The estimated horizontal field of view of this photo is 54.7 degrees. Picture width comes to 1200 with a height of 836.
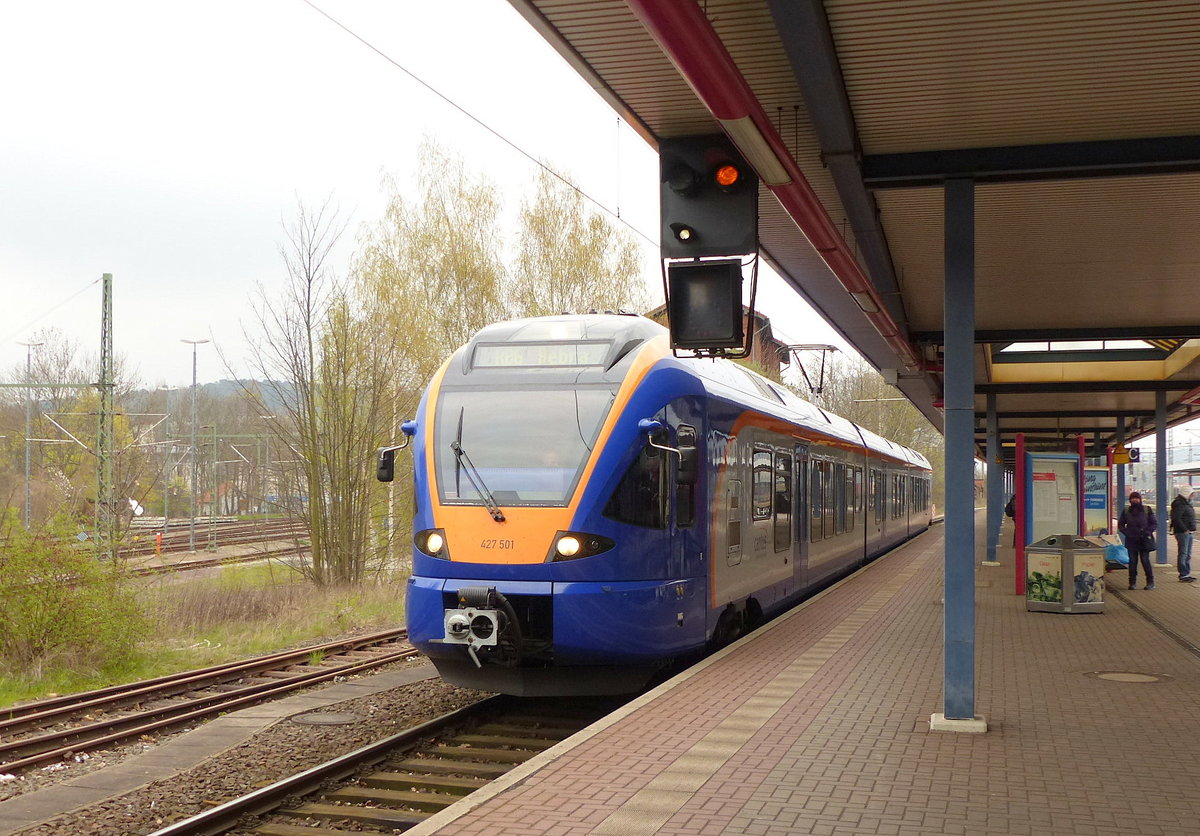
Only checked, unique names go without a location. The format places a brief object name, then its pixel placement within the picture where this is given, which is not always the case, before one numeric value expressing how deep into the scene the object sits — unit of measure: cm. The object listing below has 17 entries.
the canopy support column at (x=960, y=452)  838
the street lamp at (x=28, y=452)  3090
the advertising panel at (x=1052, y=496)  1675
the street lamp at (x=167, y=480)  3622
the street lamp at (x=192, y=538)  3372
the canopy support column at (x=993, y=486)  2447
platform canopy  611
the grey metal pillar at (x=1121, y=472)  3142
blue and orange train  942
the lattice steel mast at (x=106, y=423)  2380
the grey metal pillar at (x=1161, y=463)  2384
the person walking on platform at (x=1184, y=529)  2191
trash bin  1620
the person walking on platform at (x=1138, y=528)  1955
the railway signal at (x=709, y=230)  812
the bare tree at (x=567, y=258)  3077
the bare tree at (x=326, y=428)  2280
